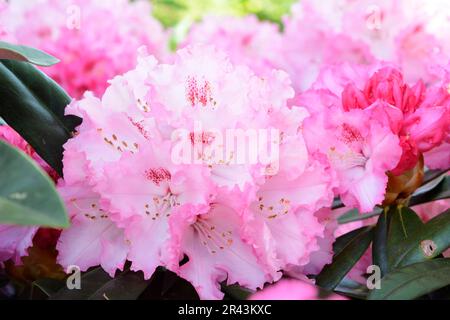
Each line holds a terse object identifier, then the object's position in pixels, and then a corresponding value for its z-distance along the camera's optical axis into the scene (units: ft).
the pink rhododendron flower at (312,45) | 4.00
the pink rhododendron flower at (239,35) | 5.16
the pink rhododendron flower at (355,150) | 2.21
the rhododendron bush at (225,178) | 2.01
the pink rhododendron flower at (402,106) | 2.27
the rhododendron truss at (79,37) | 4.41
